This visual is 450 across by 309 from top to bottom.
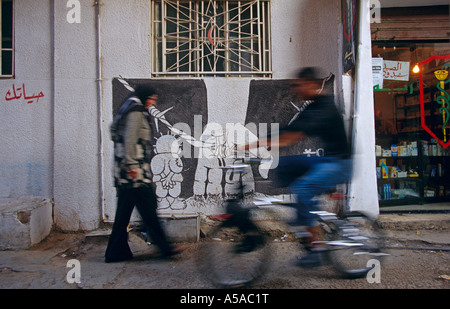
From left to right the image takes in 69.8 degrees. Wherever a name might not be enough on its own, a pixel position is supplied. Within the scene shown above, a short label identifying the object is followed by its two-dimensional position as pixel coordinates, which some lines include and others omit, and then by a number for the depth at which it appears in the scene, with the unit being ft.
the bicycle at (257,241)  9.68
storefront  18.21
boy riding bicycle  10.09
